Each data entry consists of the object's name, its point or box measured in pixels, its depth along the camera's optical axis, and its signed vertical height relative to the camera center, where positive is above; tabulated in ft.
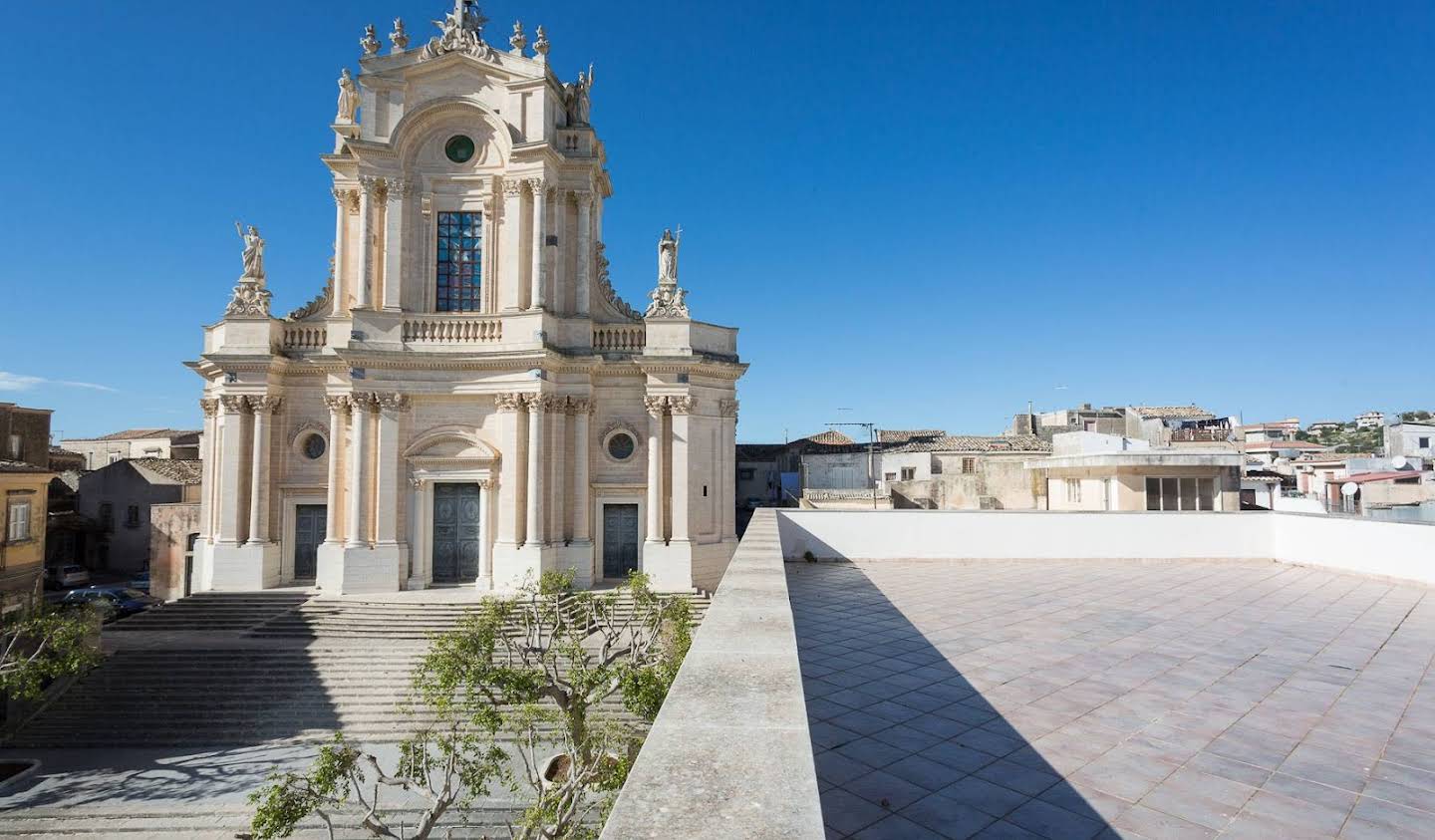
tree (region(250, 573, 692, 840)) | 26.11 -11.56
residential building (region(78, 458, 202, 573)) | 115.85 -5.91
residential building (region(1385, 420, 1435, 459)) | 117.91 +3.78
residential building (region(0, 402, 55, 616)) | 68.33 -5.85
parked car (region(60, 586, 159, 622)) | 81.05 -15.65
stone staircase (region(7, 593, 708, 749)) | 46.44 -15.12
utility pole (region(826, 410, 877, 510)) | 123.85 +0.00
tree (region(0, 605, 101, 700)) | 42.09 -11.52
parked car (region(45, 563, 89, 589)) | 104.94 -15.77
